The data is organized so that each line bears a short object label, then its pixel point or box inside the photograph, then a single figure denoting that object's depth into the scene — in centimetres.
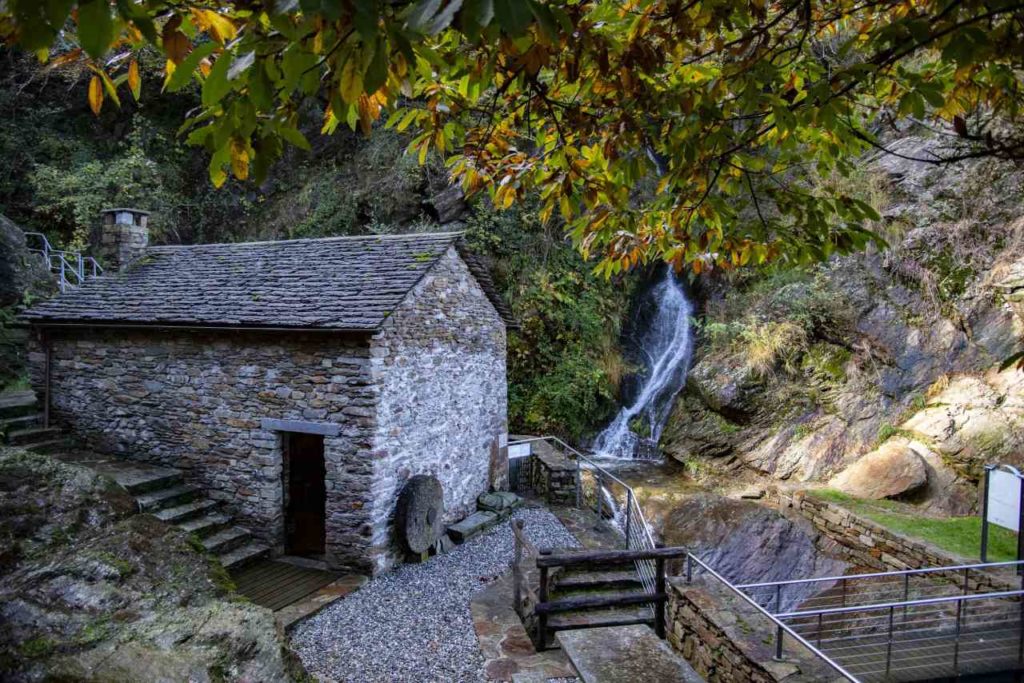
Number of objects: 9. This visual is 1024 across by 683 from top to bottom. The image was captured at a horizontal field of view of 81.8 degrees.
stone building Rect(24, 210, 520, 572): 774
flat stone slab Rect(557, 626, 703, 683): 430
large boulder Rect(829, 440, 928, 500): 959
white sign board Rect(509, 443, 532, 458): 1025
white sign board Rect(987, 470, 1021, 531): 717
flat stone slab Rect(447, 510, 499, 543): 905
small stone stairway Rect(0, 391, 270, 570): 784
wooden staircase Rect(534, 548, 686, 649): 625
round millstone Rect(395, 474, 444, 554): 791
